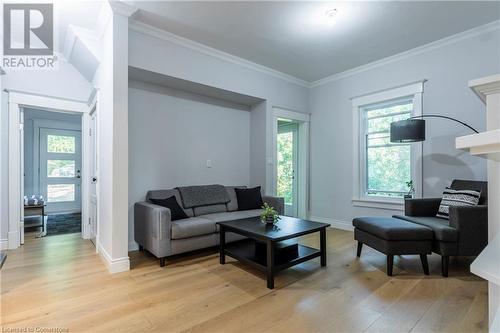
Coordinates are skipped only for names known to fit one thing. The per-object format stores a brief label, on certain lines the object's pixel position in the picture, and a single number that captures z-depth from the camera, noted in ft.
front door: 20.17
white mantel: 1.62
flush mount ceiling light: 8.86
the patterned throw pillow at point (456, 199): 8.99
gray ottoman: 8.14
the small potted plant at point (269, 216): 9.04
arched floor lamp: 10.33
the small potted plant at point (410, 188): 11.87
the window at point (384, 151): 12.10
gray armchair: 7.89
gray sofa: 9.00
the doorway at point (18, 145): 10.98
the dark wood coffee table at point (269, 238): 7.47
